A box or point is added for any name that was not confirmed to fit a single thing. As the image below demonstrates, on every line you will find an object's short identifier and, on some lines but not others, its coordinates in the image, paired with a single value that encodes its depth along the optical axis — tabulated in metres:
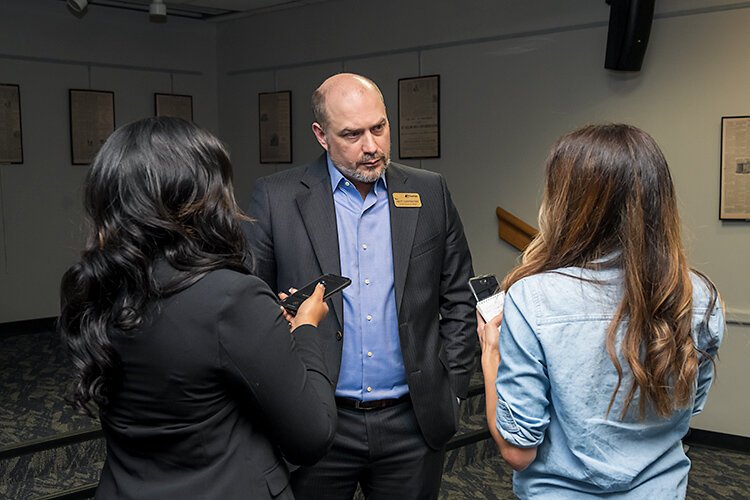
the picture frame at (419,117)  5.84
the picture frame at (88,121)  6.59
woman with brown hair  1.30
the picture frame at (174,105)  7.16
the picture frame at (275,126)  6.91
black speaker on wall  4.41
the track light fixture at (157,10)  5.75
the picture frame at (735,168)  4.32
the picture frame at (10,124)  6.18
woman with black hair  1.22
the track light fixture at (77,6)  5.01
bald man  2.09
